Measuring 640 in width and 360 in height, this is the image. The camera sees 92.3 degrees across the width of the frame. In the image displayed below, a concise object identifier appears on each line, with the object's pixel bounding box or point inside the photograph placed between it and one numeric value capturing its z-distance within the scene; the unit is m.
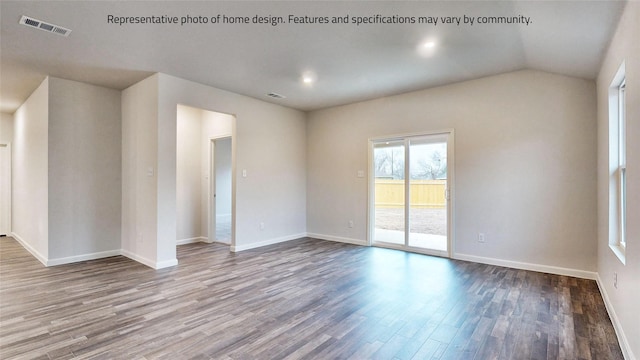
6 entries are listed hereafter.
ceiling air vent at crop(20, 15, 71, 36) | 2.75
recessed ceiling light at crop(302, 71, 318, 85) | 4.27
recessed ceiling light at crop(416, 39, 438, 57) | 3.30
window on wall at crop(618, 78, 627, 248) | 2.77
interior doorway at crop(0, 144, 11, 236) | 6.64
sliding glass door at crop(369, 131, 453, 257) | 4.94
